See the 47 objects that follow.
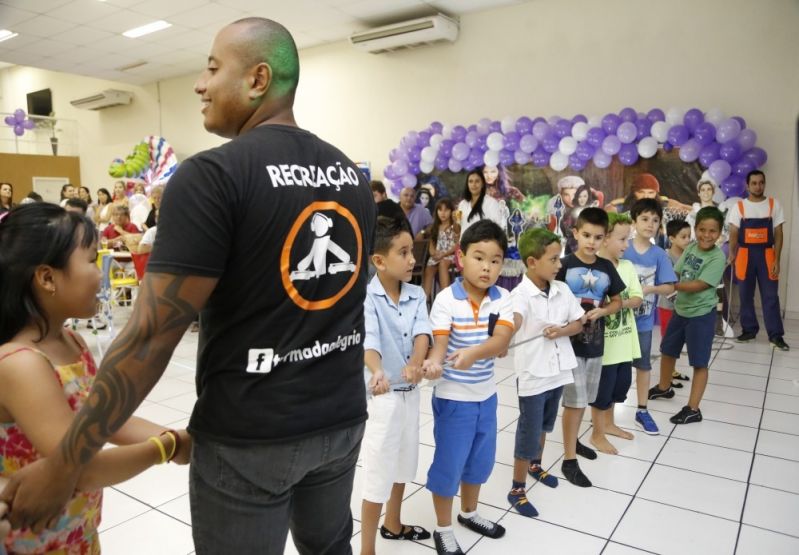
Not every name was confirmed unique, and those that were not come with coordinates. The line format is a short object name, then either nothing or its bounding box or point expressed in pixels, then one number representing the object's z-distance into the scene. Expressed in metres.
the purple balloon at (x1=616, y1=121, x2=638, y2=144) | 5.88
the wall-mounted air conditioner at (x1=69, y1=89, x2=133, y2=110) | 11.52
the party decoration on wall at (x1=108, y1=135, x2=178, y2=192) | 10.20
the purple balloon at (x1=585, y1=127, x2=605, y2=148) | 6.09
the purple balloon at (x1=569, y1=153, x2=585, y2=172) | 6.24
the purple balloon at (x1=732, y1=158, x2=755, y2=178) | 5.36
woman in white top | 6.03
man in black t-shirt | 0.84
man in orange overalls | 5.16
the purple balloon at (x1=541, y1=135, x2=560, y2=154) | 6.38
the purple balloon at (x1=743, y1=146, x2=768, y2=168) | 5.34
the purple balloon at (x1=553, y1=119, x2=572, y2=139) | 6.32
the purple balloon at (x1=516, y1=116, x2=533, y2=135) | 6.54
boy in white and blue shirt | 1.99
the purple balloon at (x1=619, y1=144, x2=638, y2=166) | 5.92
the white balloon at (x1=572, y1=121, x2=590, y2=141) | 6.18
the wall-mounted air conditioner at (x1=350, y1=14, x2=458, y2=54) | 6.94
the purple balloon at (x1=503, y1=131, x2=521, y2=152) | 6.62
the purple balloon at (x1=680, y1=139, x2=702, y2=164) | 5.54
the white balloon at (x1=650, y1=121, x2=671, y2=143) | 5.71
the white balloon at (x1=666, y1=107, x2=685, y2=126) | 5.64
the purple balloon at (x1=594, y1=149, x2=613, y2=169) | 6.10
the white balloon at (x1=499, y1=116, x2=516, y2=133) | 6.68
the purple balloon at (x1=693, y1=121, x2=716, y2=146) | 5.46
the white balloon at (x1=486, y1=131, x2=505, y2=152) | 6.71
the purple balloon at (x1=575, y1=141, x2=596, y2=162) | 6.19
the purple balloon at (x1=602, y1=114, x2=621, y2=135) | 5.99
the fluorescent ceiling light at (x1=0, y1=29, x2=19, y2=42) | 8.04
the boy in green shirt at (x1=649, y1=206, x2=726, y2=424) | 3.27
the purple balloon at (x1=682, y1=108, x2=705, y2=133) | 5.53
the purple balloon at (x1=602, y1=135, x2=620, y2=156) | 5.98
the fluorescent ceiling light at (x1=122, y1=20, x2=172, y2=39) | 7.61
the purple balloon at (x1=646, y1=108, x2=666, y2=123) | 5.76
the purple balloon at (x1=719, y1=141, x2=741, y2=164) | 5.39
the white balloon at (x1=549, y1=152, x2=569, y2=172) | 6.38
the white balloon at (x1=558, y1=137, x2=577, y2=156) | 6.27
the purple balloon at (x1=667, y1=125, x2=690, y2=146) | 5.58
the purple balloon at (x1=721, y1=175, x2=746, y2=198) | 5.38
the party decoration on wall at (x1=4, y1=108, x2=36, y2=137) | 11.41
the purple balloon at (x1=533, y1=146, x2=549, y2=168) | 6.48
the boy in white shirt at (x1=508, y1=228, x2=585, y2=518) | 2.35
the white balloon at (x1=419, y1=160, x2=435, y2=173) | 7.35
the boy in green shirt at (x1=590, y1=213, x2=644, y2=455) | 2.87
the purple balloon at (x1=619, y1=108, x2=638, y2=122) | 5.88
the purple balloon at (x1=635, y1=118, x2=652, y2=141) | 5.84
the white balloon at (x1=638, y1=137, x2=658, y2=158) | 5.80
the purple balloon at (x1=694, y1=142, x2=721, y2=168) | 5.46
